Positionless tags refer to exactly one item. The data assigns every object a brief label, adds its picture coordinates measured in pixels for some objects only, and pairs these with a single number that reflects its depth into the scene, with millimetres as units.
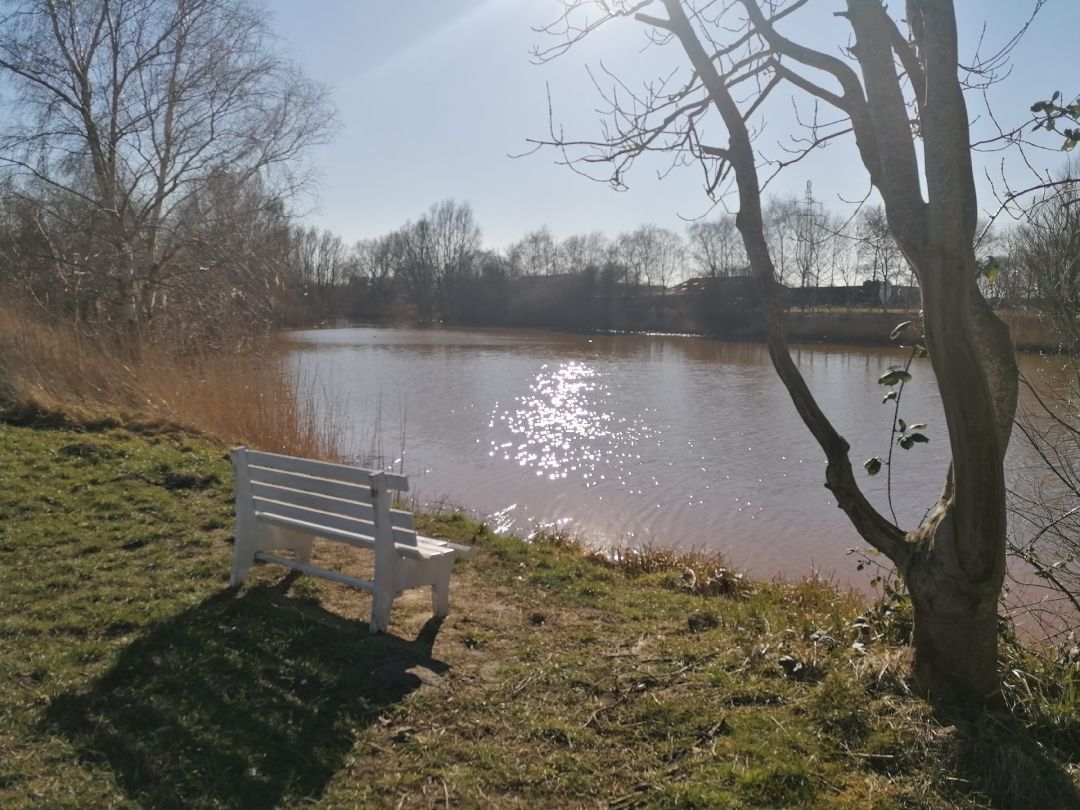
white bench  4430
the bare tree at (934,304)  3180
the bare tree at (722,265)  70375
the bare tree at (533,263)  90188
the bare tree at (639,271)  81625
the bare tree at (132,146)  15336
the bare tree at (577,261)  81250
